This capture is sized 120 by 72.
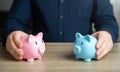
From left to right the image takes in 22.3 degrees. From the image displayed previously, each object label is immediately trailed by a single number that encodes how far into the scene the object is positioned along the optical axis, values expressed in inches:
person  46.3
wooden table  31.0
